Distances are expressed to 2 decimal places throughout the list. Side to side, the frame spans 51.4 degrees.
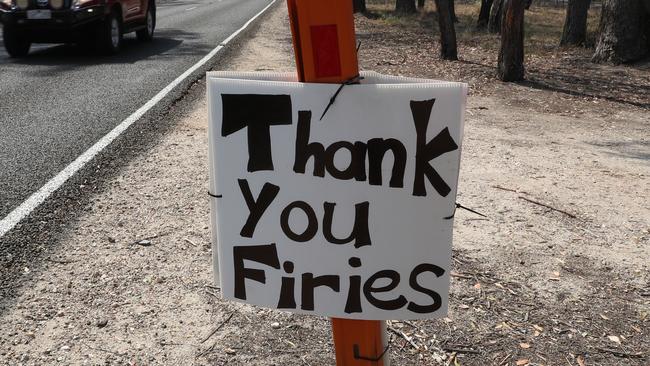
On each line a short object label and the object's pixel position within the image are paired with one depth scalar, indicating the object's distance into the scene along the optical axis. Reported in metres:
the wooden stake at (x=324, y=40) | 1.62
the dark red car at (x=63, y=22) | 10.85
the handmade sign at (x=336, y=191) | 1.66
